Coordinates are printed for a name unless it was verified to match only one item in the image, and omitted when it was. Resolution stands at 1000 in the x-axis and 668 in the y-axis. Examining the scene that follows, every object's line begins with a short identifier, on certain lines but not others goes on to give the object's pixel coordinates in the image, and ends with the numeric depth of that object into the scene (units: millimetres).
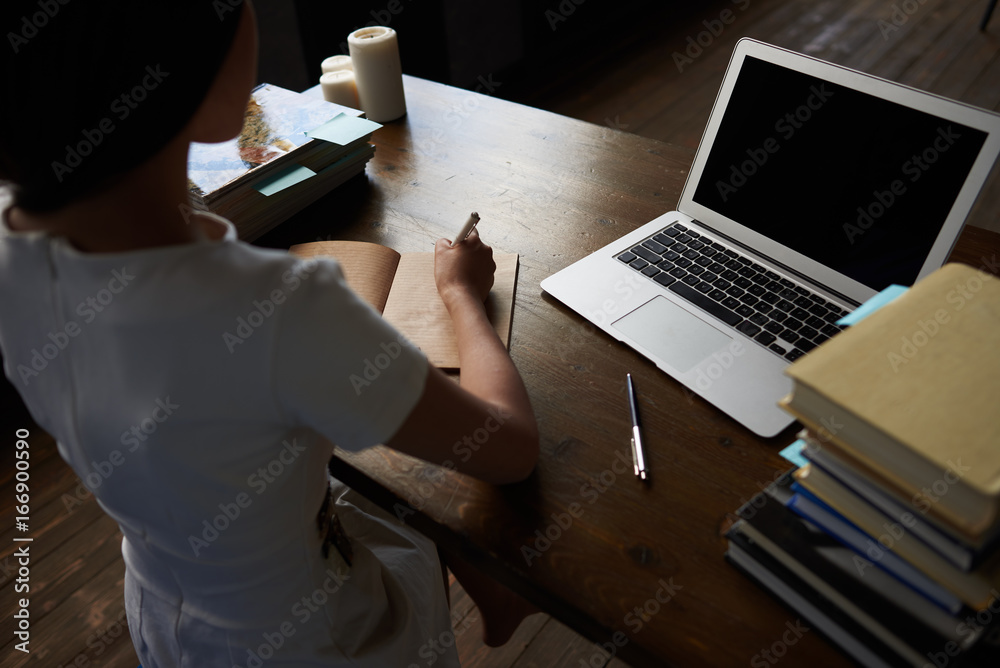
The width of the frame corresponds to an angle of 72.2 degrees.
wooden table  581
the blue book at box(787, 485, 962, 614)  491
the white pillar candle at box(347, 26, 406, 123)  1253
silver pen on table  690
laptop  742
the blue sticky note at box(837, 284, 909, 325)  536
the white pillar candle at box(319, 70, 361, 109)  1293
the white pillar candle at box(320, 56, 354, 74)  1355
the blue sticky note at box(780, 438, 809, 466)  575
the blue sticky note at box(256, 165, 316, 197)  1043
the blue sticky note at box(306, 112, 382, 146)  1109
